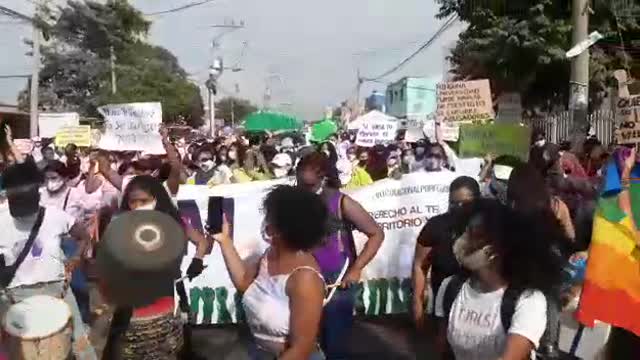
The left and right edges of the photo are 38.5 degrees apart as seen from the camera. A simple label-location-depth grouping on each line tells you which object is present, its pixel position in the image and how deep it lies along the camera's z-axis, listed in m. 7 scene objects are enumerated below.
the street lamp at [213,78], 36.72
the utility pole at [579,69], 12.54
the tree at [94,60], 50.75
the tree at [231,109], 112.19
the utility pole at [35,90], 28.47
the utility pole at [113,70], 47.53
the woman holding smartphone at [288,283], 3.38
